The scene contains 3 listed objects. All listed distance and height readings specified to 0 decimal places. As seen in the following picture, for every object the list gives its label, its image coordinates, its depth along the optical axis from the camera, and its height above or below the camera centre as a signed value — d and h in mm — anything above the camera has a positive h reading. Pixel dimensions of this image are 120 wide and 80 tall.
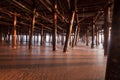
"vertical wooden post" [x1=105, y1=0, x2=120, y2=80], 880 -134
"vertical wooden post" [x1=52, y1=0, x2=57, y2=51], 3792 +441
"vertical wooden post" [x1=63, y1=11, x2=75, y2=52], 3532 +272
